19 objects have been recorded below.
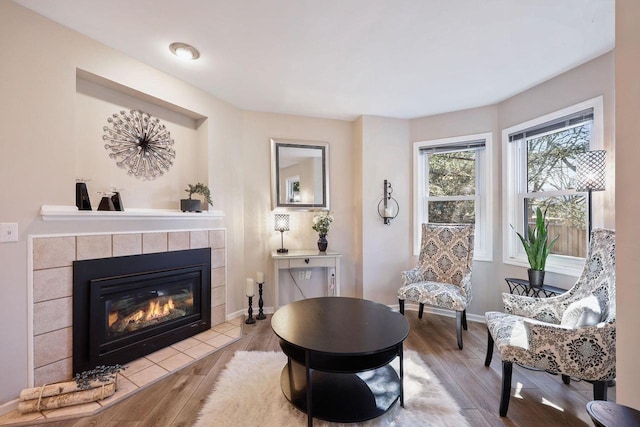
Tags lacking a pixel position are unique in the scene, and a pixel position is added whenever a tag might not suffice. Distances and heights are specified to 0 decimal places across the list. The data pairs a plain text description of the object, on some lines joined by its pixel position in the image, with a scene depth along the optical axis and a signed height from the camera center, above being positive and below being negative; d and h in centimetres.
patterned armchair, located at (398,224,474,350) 250 -63
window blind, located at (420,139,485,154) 312 +84
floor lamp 191 +33
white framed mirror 329 +53
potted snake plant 228 -33
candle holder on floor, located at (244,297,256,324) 292 -114
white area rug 152 -119
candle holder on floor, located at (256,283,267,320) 306 -107
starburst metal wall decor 221 +65
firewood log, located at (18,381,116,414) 155 -112
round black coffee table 149 -86
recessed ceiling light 197 +127
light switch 154 -9
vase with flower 319 -14
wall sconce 334 +15
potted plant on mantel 252 +15
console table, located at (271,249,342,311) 300 -55
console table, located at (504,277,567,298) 223 -68
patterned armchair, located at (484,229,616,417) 139 -69
